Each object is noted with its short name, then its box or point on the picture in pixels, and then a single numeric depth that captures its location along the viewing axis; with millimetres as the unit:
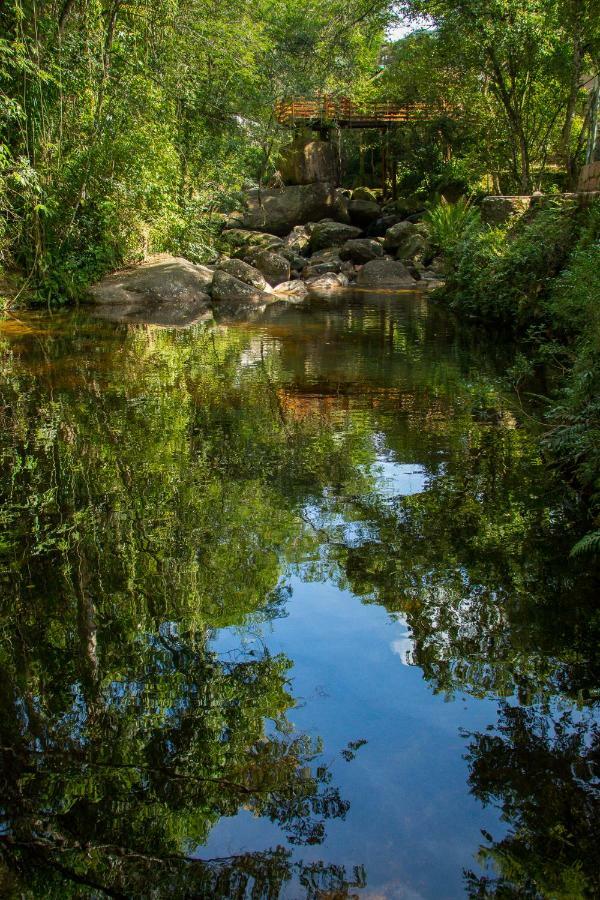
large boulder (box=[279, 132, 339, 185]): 31219
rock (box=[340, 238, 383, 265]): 24016
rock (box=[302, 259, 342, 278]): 22547
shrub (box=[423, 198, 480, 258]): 14965
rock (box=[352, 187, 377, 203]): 31475
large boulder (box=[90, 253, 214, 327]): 15279
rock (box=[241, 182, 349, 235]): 28906
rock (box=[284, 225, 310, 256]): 26391
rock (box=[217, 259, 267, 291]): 19109
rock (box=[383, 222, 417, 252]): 25172
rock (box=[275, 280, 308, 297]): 19562
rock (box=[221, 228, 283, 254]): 24781
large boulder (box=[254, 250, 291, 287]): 20730
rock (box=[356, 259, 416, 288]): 21562
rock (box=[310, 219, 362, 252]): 25859
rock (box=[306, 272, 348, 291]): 21250
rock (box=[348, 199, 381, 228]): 29078
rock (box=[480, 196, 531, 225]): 14633
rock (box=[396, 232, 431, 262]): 23964
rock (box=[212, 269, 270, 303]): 17641
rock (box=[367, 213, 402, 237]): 28094
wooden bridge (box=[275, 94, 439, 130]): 31062
